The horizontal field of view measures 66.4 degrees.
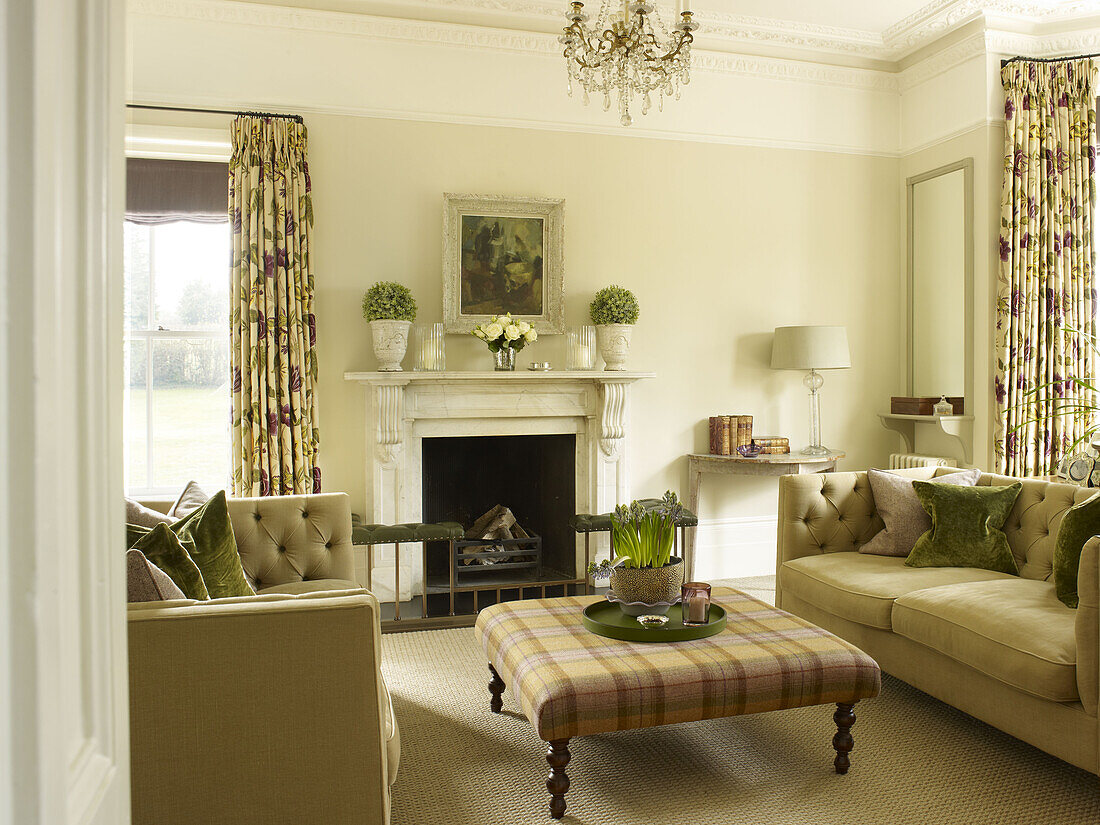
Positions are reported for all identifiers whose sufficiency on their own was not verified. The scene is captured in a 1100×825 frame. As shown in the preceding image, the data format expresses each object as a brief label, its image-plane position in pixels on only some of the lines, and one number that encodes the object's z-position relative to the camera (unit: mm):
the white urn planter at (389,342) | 4504
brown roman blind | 4578
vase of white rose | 4641
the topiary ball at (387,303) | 4492
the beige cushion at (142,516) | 2477
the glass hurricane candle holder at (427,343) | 4734
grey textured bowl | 2852
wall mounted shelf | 5047
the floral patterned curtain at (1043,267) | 4844
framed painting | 4824
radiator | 5078
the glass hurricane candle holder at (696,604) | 2754
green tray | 2639
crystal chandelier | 3275
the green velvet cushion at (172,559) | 2127
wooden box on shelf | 5121
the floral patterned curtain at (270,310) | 4477
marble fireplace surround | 4602
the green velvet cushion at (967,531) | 3346
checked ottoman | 2281
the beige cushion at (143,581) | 1841
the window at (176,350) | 4684
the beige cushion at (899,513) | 3582
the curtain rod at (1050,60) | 4801
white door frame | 474
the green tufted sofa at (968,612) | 2391
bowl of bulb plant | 2848
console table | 4867
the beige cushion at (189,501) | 2976
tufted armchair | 1708
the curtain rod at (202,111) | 4473
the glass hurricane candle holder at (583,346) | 4965
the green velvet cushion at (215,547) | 2436
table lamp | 5016
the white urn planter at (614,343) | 4895
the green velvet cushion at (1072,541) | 2766
